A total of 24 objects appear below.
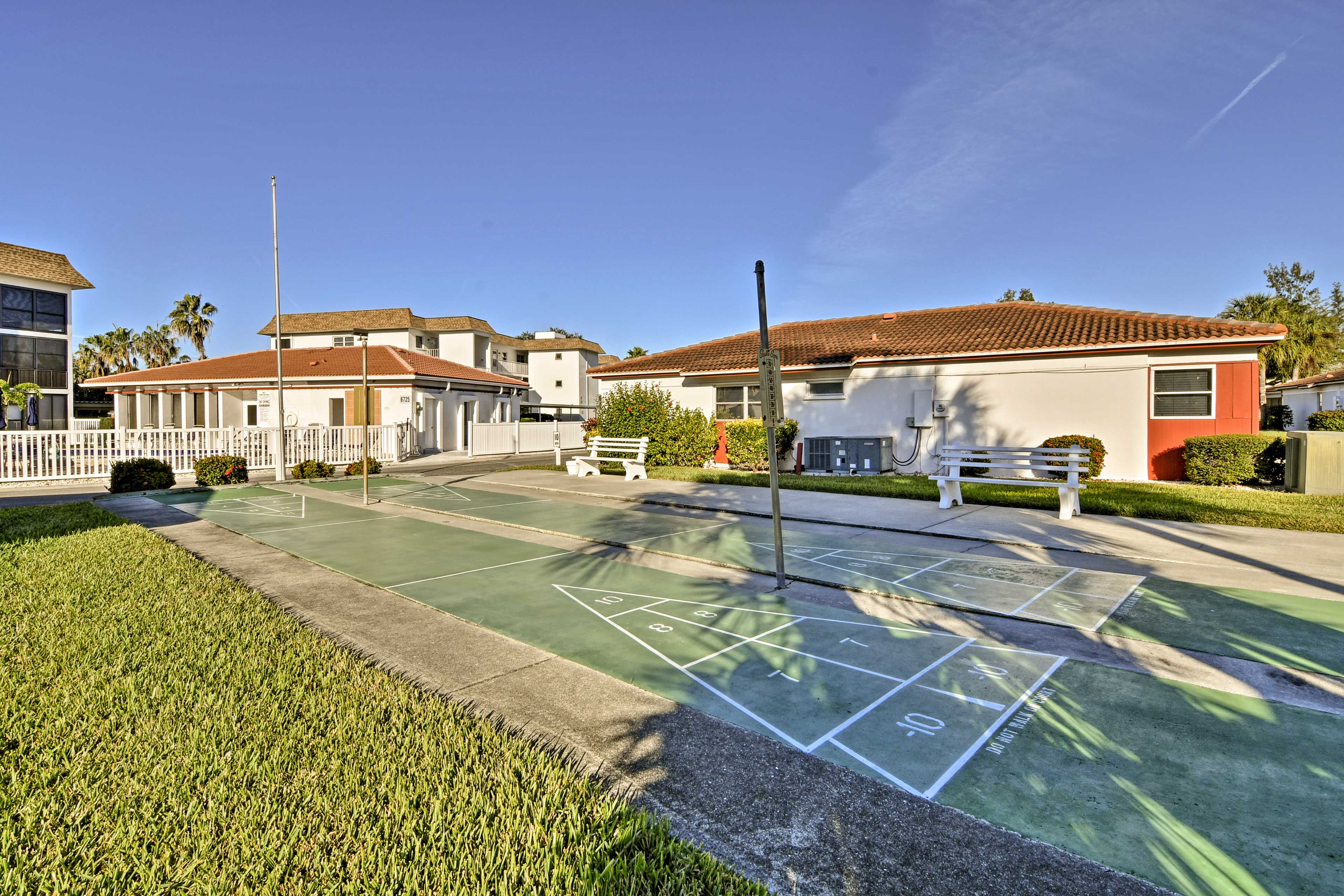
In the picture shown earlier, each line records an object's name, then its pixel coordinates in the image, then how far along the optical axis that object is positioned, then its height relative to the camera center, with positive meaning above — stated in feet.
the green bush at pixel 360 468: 69.10 -4.06
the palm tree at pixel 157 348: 195.21 +25.39
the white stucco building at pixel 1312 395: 100.17 +5.54
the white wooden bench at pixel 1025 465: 35.81 -2.18
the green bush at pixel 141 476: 53.78 -3.64
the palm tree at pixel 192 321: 170.09 +28.93
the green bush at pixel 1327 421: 70.18 +0.68
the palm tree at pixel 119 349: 187.42 +23.88
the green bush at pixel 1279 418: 93.71 +1.50
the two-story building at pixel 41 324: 110.73 +18.84
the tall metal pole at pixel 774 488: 21.86 -1.95
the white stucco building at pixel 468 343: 147.95 +21.57
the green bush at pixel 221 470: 58.44 -3.48
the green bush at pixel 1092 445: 54.24 -1.38
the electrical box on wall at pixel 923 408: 62.75 +2.05
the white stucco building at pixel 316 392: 100.99 +6.56
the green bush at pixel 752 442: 65.10 -1.21
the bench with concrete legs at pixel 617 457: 57.82 -2.54
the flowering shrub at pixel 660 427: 68.39 +0.34
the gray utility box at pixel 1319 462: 41.01 -2.20
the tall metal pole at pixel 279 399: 64.64 +3.36
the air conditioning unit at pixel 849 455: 60.64 -2.44
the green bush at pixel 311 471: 64.39 -3.93
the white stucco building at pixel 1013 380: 52.70 +4.56
